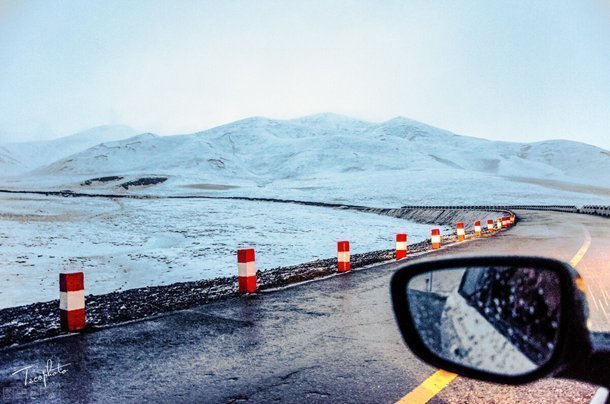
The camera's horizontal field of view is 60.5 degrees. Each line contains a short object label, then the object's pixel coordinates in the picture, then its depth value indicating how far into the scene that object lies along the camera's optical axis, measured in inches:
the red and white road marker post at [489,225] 909.2
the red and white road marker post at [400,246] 520.1
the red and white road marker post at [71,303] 246.8
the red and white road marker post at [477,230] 833.4
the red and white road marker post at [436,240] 603.5
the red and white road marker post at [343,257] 443.2
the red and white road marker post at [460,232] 743.1
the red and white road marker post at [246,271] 340.8
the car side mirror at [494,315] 57.2
